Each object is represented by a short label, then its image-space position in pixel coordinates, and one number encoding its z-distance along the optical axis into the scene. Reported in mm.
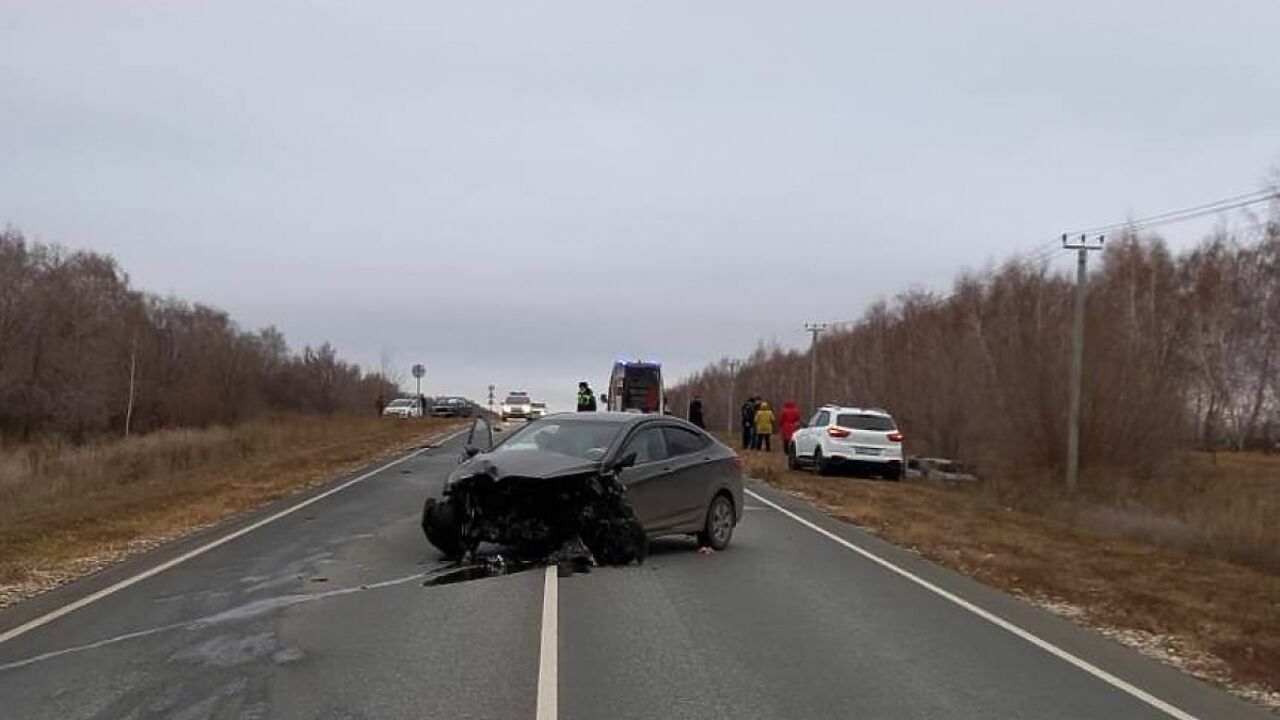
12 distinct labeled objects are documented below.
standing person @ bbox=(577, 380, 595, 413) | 44625
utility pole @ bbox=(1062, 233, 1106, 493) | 30500
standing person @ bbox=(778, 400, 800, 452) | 37625
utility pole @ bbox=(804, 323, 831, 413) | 60125
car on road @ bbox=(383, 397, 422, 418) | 79500
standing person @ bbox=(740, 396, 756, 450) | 43688
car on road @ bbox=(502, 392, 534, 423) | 73188
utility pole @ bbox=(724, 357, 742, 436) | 75225
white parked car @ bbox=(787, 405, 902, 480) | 30750
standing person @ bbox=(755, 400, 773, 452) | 41656
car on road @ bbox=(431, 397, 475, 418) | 85488
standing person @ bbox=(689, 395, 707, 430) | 43969
